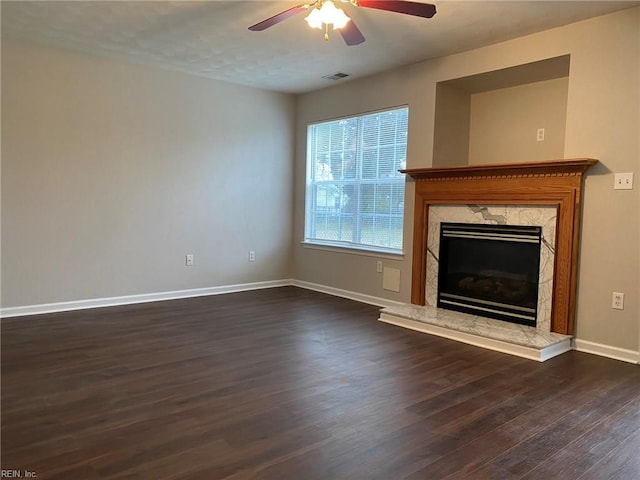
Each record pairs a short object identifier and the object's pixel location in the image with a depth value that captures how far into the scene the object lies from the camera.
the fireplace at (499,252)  3.64
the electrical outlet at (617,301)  3.44
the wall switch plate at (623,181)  3.37
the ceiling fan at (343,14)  2.61
